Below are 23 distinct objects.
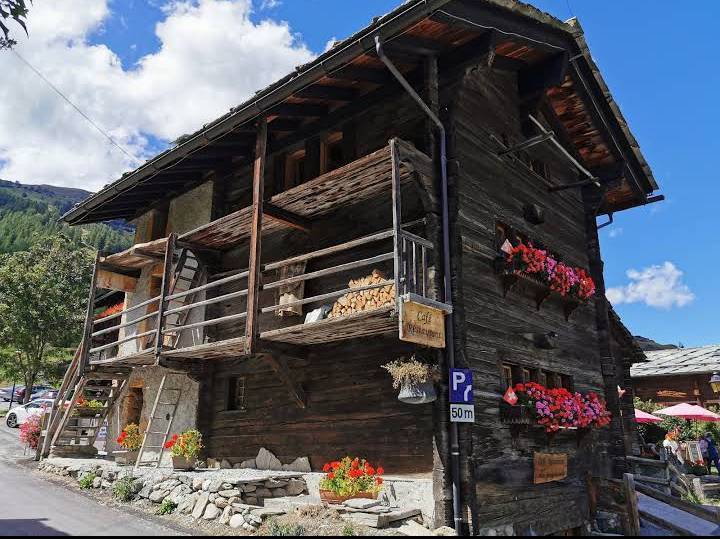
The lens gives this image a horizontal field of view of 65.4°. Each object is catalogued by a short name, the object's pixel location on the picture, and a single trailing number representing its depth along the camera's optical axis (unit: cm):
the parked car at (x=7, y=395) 4309
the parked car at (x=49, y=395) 3123
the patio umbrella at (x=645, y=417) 2084
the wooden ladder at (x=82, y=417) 1485
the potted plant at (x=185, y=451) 1138
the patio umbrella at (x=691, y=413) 2075
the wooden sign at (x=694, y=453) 2056
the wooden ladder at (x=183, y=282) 1377
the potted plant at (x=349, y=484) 870
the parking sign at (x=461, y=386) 862
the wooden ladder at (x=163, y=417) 1366
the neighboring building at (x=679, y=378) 2659
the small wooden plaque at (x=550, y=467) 1022
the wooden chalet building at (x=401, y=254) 922
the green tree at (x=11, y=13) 502
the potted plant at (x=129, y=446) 1341
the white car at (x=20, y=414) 2500
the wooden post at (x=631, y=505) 1086
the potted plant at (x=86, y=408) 1597
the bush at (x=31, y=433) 1625
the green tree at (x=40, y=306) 3077
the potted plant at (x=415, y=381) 858
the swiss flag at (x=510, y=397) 963
